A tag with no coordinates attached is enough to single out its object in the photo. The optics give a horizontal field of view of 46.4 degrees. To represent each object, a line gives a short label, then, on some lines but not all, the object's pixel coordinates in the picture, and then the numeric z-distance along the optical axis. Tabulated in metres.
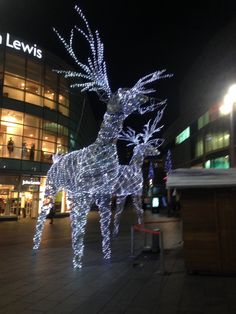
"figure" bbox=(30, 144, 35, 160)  21.32
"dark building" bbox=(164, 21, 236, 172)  26.63
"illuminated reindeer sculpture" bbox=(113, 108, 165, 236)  10.64
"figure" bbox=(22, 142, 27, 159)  20.78
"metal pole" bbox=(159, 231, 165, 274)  5.62
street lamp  9.06
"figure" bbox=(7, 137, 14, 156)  20.11
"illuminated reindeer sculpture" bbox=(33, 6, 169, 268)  6.24
